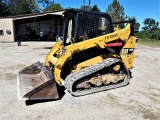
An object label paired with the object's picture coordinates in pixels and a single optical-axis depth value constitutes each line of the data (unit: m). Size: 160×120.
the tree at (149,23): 64.55
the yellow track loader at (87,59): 3.34
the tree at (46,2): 39.09
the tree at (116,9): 36.09
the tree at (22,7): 32.66
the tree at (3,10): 29.55
